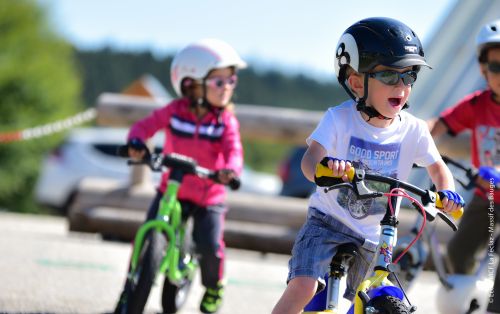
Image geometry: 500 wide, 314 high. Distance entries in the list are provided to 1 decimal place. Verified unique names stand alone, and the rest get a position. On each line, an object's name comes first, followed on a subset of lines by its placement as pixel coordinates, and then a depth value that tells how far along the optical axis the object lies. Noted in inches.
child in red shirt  503.5
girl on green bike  529.3
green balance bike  467.5
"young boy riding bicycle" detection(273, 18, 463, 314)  370.9
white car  1441.9
